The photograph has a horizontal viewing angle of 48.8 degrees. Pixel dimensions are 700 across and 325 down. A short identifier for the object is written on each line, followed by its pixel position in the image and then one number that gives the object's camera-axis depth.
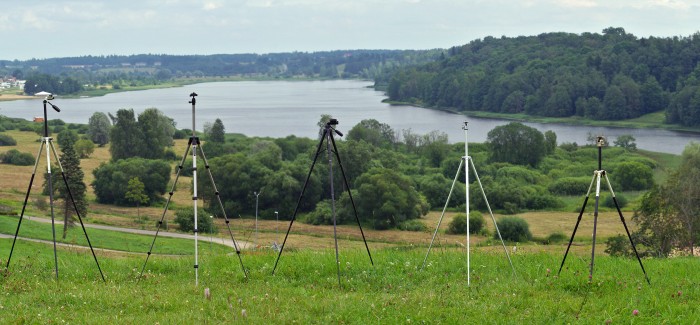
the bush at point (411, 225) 45.56
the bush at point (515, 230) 39.50
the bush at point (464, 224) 40.41
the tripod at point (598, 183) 8.24
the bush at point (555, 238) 38.20
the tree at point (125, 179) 54.88
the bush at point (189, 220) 37.91
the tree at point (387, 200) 47.06
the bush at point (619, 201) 50.62
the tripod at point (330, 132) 8.89
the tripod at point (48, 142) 9.13
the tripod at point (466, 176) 8.50
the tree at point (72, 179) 37.80
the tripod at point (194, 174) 8.72
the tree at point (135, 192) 53.50
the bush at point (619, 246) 25.83
